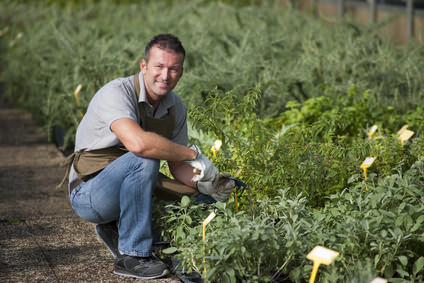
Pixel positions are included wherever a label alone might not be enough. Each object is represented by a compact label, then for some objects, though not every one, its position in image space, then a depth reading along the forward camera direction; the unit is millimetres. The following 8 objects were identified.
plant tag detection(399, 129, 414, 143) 8359
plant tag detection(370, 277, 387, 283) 4895
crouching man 6254
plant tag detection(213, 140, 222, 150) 7320
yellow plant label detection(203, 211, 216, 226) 5934
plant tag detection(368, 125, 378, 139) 8750
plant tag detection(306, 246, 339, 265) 5087
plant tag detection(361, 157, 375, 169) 7004
